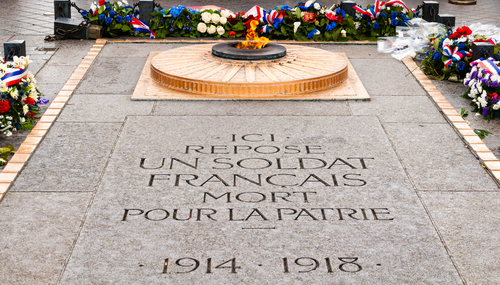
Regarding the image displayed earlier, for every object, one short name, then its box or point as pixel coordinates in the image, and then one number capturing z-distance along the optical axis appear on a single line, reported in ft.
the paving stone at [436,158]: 15.37
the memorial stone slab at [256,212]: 11.70
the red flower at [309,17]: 30.83
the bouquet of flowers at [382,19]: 31.42
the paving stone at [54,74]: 24.17
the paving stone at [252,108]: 20.34
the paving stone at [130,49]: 27.96
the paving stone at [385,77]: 23.08
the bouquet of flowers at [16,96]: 18.21
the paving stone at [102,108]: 19.77
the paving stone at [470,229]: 11.77
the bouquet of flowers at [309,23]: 30.91
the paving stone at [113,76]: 22.86
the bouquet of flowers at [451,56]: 24.36
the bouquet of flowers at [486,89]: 20.12
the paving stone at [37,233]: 11.55
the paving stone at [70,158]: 15.16
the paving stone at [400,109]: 20.06
